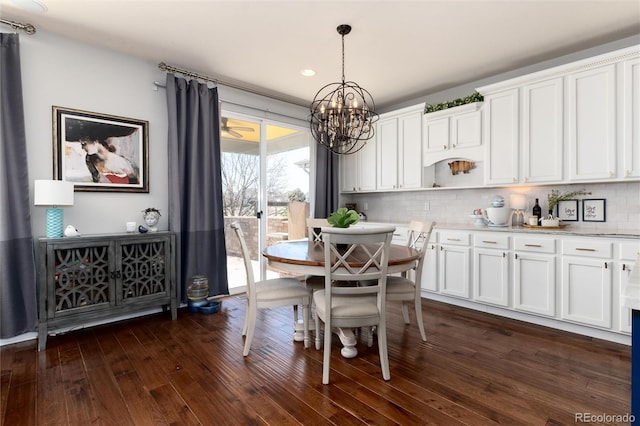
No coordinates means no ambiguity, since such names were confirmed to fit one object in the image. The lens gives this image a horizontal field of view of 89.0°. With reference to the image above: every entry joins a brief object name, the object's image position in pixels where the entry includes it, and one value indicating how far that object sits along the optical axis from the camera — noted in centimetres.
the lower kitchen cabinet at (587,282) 276
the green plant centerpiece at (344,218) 277
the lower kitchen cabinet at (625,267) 263
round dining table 228
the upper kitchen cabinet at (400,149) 446
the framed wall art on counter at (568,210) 340
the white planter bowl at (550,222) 325
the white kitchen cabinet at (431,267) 393
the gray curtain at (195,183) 362
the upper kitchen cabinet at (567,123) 285
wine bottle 354
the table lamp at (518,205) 371
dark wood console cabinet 268
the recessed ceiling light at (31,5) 246
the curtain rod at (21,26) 270
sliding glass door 425
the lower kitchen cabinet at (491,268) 335
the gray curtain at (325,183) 517
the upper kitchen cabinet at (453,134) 384
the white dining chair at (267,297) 252
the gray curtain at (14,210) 267
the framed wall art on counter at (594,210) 324
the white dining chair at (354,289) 204
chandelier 278
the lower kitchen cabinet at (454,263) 364
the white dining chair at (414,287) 272
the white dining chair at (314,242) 276
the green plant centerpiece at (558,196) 338
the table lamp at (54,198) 267
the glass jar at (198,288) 358
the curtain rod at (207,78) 356
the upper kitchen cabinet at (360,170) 505
